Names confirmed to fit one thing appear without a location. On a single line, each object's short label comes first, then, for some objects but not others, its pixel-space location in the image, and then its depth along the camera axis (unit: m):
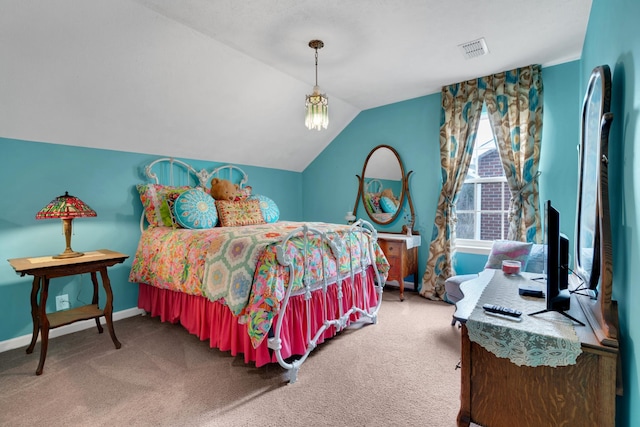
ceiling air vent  2.65
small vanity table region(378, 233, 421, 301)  3.64
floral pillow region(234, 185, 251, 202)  3.63
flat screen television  1.35
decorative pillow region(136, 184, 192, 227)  3.11
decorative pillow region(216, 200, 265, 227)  3.30
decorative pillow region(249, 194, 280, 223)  3.67
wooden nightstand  2.11
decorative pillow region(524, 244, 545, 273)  2.63
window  3.56
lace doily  1.13
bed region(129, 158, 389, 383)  2.02
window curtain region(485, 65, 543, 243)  3.11
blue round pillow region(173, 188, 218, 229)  2.98
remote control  1.32
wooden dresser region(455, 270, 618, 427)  1.10
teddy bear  3.49
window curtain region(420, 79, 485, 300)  3.51
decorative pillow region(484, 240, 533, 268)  2.68
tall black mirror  1.12
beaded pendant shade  2.56
